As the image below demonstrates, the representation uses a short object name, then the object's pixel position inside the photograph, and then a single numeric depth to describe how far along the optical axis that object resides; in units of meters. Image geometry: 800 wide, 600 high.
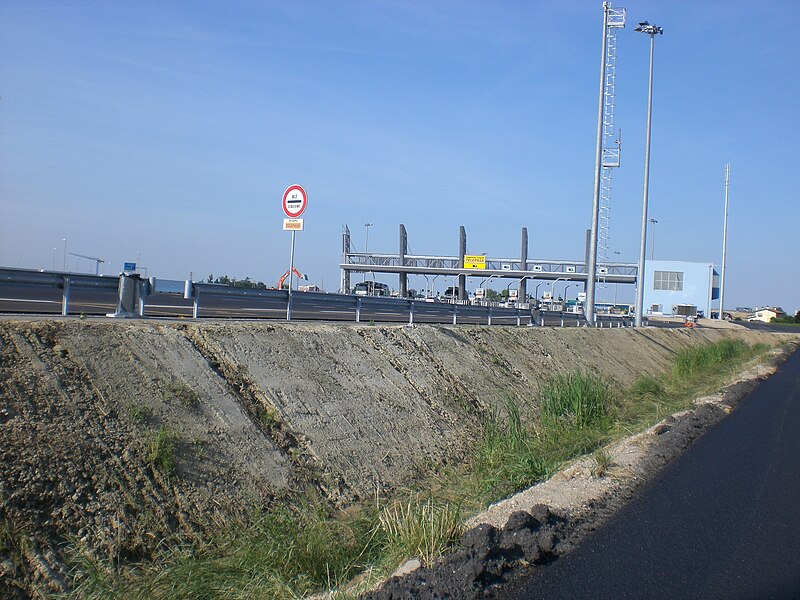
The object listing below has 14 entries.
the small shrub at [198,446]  8.66
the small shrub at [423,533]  6.13
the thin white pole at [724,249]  74.75
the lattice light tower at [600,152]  30.02
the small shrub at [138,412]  8.46
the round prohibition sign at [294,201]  15.50
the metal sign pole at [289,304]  15.57
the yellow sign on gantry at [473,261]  59.50
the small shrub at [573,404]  13.78
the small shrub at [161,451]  8.08
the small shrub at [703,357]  27.79
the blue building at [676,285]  93.94
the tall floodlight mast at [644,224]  38.00
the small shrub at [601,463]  8.83
